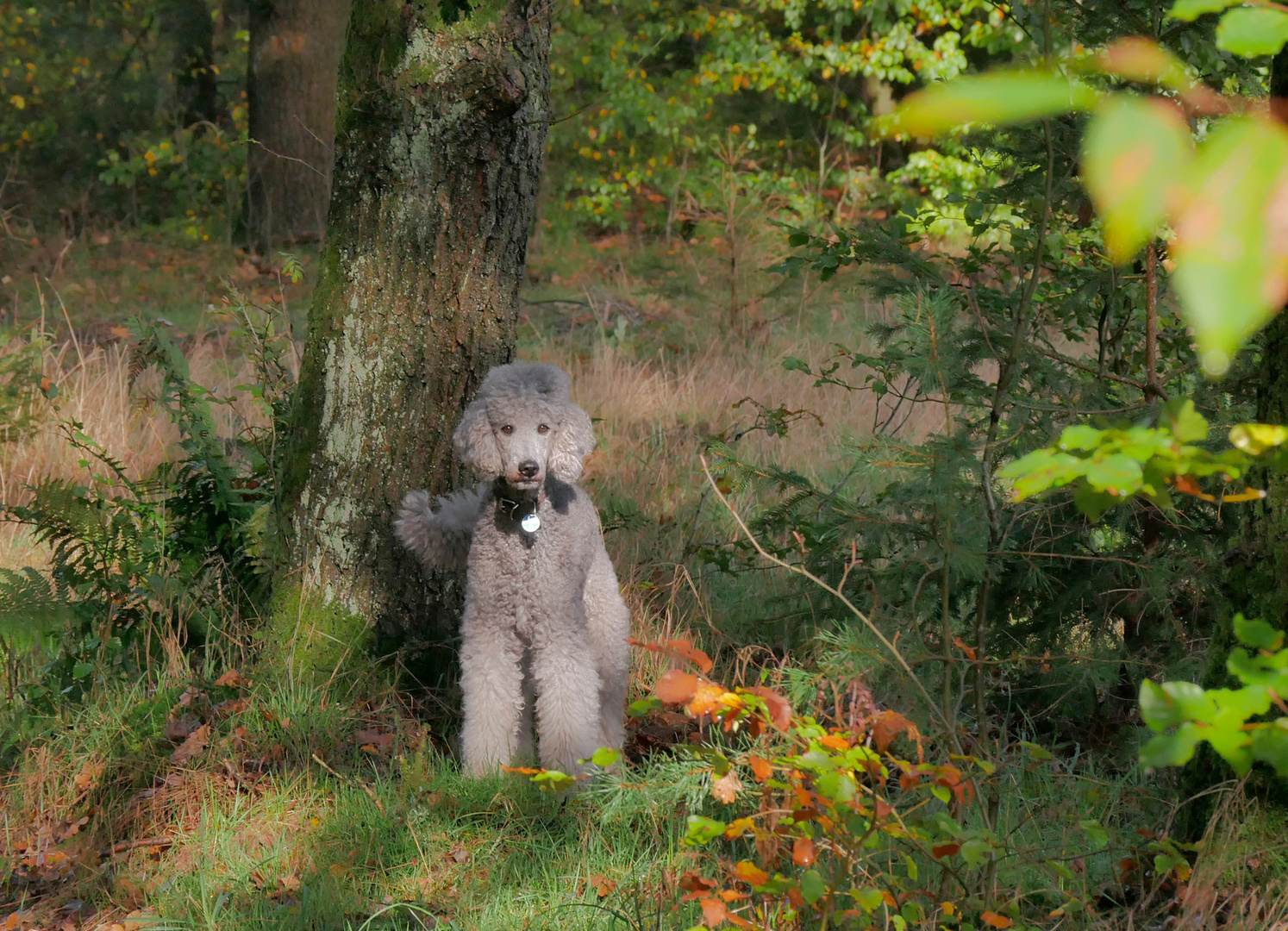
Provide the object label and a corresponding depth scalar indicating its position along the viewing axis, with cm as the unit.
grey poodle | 667
